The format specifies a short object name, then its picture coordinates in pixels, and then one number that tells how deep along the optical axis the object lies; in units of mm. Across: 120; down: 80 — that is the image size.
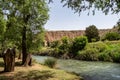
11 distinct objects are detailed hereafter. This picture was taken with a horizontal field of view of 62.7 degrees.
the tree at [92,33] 23904
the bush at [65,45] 19837
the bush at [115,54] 14706
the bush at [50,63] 10497
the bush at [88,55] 16232
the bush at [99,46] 17278
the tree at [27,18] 8889
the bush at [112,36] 22069
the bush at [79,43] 18872
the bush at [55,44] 24505
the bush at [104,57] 15293
